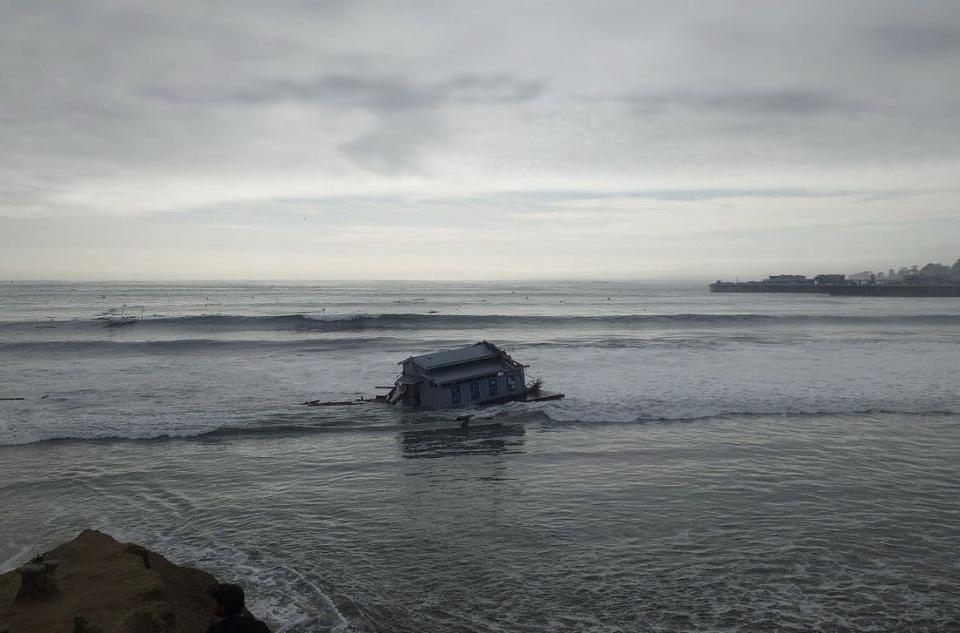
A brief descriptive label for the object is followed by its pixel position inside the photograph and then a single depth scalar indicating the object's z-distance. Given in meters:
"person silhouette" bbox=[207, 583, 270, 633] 5.66
